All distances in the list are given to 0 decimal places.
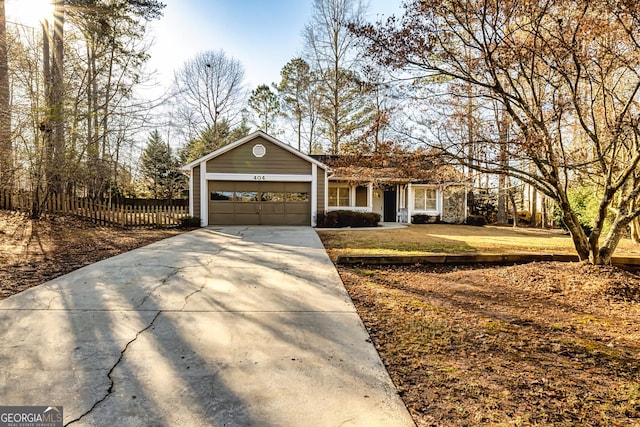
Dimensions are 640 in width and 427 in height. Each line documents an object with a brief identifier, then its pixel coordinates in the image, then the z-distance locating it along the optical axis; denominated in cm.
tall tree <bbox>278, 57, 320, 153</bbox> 2423
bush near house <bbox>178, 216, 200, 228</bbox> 1353
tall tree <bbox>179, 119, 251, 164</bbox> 2438
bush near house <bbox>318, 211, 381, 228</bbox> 1476
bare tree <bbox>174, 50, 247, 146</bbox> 2503
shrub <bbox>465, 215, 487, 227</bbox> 1895
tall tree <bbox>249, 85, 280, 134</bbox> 2716
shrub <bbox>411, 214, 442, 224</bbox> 1827
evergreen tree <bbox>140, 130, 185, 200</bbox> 2503
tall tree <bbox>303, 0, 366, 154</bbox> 2070
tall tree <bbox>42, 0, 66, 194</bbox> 988
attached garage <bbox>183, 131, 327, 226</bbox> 1422
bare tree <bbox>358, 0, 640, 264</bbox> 442
